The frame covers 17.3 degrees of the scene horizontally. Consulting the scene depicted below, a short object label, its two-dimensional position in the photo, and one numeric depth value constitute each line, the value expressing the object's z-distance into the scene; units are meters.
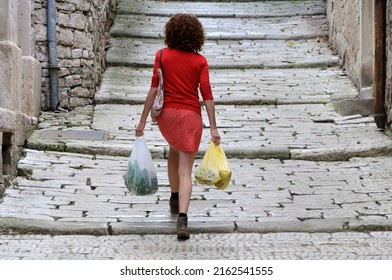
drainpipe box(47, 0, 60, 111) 15.58
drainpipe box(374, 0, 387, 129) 14.71
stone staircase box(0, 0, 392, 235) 9.92
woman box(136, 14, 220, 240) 9.19
